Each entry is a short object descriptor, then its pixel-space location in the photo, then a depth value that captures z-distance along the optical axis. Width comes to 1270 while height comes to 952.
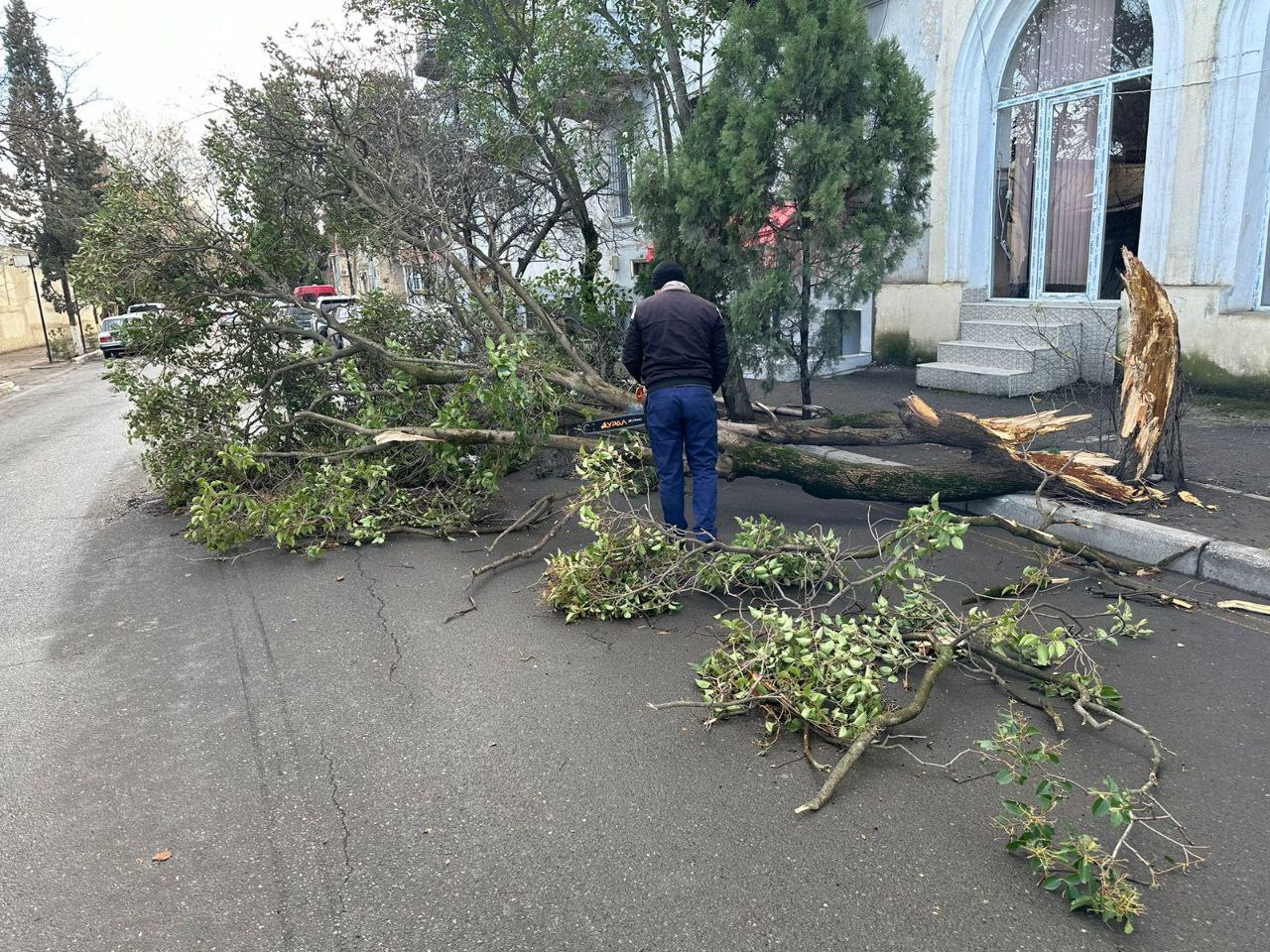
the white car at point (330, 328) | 7.84
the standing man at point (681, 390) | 5.62
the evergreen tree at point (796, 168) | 7.36
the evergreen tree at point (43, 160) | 17.72
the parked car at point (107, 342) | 25.74
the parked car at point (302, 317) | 7.92
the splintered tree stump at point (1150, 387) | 5.89
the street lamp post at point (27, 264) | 27.99
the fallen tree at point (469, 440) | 3.84
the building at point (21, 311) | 31.36
